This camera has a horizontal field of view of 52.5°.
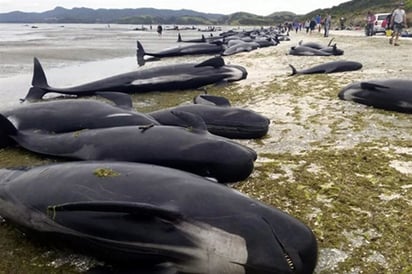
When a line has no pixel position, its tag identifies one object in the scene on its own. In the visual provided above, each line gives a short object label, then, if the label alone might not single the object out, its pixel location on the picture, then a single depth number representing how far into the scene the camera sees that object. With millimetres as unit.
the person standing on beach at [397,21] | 21369
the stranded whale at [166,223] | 2895
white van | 41450
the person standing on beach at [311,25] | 55500
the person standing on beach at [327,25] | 38925
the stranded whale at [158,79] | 9531
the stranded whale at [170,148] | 4484
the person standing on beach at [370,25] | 37203
